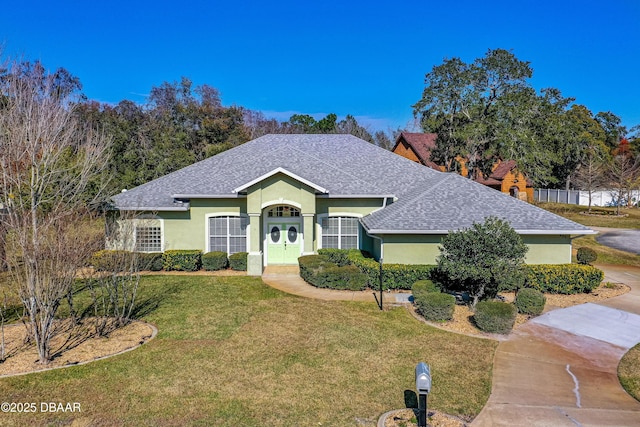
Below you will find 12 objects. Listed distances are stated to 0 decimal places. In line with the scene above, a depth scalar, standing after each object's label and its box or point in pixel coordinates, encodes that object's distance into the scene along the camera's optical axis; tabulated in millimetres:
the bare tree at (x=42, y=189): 9617
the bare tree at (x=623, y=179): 44188
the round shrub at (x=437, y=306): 12805
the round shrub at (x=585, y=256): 18672
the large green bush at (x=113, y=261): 11844
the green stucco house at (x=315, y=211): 17109
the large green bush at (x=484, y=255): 12547
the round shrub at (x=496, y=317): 11727
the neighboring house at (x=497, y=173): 48406
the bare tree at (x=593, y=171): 46294
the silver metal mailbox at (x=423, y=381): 6211
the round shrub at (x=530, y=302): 13375
